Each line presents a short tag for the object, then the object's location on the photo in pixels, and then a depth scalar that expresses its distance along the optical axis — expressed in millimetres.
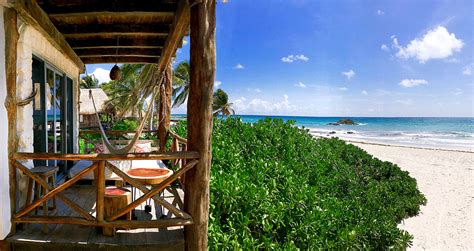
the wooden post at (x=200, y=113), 2588
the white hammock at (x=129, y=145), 3046
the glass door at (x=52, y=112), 3639
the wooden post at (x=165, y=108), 6672
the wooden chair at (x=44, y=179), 2645
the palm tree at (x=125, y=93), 13484
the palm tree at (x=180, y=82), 17578
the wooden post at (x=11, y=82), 2539
